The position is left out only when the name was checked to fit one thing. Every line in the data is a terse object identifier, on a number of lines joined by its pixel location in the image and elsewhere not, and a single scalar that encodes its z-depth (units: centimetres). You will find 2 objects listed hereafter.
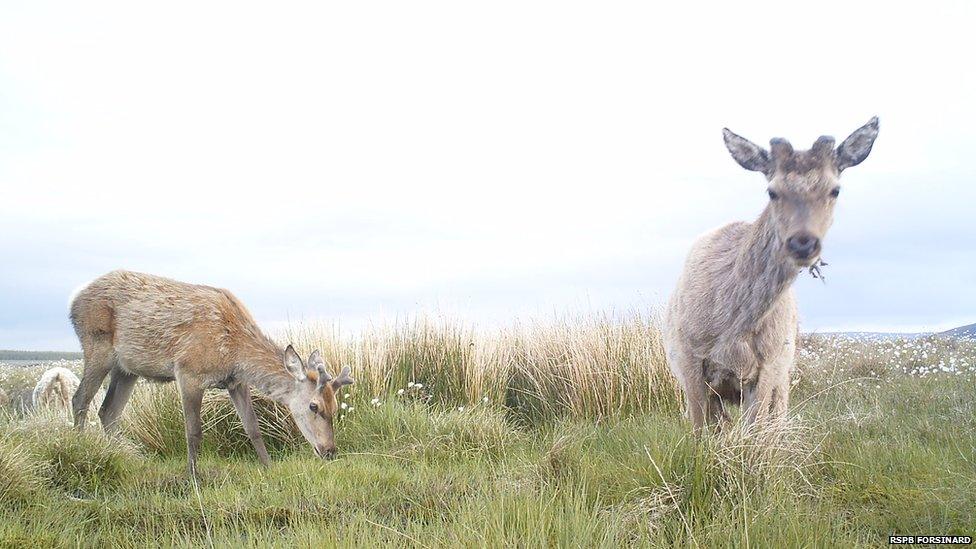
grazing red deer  836
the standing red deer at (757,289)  545
